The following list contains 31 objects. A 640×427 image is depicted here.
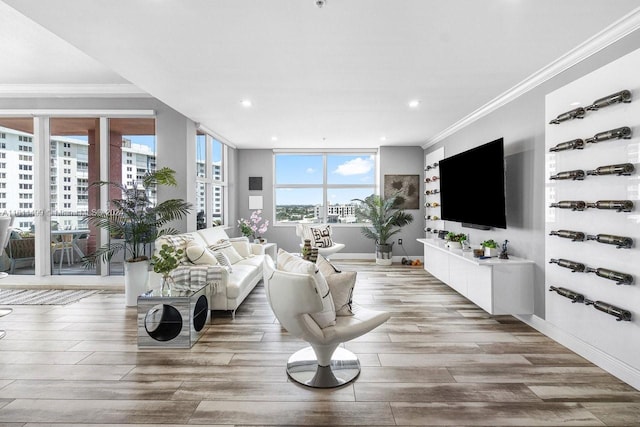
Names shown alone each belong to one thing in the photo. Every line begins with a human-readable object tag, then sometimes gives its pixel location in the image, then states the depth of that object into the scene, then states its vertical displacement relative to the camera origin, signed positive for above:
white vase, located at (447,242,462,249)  4.30 -0.45
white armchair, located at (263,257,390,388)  1.85 -0.73
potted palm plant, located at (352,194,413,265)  6.54 -0.16
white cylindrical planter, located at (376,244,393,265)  6.52 -0.86
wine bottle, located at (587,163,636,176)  2.13 +0.29
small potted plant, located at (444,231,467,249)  4.31 -0.41
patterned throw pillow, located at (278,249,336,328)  1.94 -0.48
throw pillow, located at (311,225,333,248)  6.09 -0.47
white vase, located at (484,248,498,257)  3.56 -0.45
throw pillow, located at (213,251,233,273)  3.78 -0.56
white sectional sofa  3.30 -0.65
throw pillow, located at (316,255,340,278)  2.24 -0.40
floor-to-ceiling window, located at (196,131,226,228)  5.44 +0.62
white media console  3.21 -0.75
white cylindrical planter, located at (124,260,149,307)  3.80 -0.82
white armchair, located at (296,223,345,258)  6.04 -0.46
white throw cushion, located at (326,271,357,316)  2.17 -0.52
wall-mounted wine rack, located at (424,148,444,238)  5.89 +0.36
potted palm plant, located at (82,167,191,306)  3.83 -0.12
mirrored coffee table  2.72 -0.95
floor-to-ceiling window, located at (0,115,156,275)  4.65 +0.64
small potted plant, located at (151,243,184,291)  2.86 -0.45
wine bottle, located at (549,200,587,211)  2.50 +0.06
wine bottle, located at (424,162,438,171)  5.91 +0.90
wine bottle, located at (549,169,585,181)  2.52 +0.30
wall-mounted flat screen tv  3.50 +0.33
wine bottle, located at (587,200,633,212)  2.13 +0.05
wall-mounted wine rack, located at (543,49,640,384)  2.15 +0.01
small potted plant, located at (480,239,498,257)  3.56 -0.41
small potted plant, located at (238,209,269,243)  5.93 -0.29
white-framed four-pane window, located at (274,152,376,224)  7.33 +0.65
